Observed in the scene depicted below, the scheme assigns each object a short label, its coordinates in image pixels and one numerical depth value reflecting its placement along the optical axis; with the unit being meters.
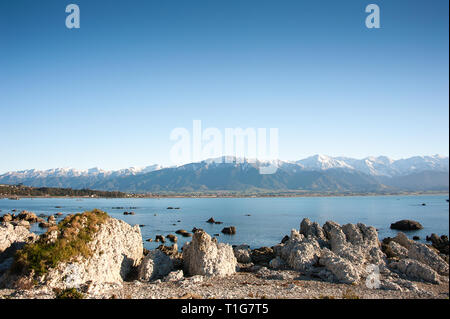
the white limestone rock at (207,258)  23.83
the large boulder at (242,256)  30.23
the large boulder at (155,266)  23.11
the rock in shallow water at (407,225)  63.66
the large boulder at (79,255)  18.38
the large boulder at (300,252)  26.08
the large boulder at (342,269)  21.48
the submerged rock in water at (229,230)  58.19
